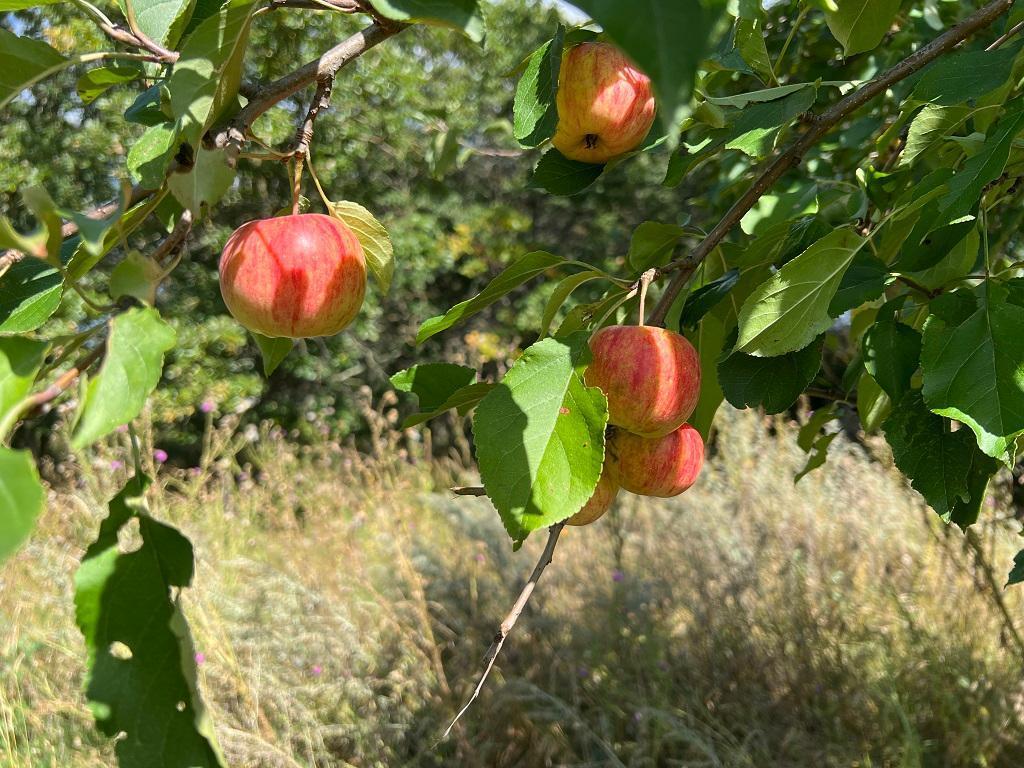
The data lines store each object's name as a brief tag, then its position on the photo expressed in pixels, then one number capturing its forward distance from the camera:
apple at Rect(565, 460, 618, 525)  0.57
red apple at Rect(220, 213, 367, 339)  0.54
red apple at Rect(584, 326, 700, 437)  0.54
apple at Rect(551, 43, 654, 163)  0.59
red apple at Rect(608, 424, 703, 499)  0.60
